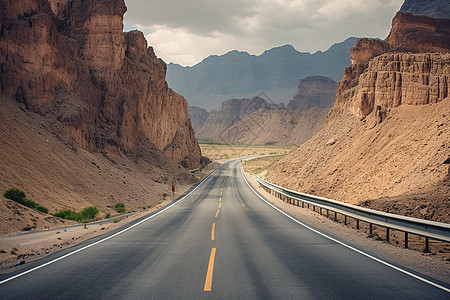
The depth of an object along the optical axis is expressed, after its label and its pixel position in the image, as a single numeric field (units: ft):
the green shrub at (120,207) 68.20
